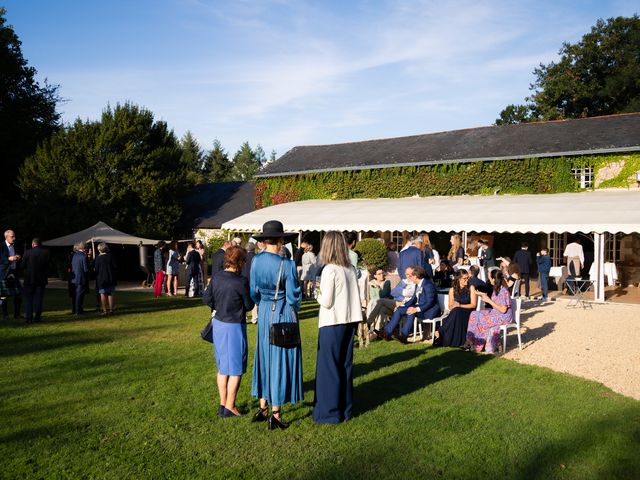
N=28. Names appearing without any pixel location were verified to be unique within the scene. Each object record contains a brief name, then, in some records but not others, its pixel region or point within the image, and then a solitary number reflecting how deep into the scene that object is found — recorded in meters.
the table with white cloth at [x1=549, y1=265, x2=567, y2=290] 16.34
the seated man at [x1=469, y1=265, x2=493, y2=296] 8.73
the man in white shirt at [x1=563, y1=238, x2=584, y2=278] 16.14
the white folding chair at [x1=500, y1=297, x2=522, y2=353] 8.46
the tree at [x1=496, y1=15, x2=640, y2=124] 34.12
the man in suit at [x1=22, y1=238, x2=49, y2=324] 10.43
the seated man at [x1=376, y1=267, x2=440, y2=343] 8.85
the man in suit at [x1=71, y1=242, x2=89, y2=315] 11.27
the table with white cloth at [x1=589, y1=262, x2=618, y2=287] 16.22
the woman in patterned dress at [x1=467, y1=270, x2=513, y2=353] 8.40
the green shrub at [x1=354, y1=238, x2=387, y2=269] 18.22
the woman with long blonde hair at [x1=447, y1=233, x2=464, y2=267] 15.06
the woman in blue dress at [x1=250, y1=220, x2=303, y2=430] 4.77
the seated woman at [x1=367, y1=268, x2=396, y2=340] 9.16
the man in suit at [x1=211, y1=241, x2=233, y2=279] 9.83
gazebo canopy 18.66
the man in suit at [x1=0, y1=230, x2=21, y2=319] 10.58
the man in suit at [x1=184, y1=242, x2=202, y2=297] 15.02
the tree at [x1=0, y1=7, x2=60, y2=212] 26.62
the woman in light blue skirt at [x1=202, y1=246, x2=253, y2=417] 5.01
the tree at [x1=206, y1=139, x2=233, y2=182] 62.81
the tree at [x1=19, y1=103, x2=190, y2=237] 24.19
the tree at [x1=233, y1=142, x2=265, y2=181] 68.88
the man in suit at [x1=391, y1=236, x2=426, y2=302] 11.43
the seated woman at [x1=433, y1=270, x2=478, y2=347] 8.56
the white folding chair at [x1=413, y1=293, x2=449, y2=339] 8.88
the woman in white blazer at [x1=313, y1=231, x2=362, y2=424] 4.91
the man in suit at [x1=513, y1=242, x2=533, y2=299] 15.05
